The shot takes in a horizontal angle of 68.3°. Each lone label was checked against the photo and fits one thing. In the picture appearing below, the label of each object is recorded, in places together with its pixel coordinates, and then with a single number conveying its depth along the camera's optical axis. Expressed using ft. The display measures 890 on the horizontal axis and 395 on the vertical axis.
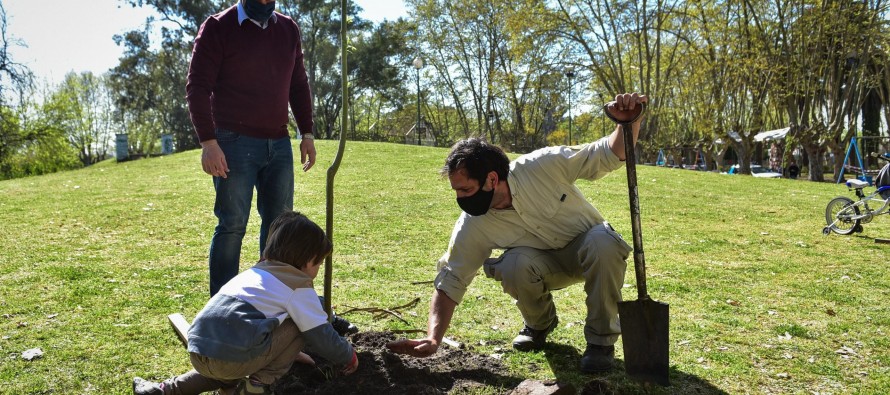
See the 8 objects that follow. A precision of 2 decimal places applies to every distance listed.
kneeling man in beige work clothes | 10.48
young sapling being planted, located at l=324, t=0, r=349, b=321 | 9.80
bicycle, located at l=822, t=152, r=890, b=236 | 27.14
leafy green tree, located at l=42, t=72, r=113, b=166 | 172.04
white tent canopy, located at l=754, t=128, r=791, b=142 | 86.69
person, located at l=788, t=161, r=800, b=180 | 85.71
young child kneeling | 7.87
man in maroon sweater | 10.68
